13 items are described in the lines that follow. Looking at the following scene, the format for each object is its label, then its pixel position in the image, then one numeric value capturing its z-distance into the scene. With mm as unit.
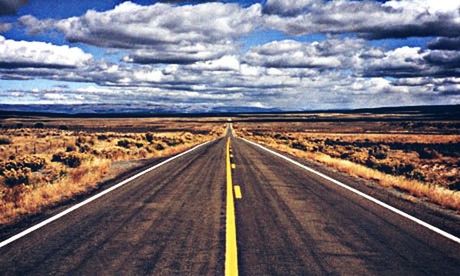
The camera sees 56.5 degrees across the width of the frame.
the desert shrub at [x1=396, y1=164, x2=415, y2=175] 24000
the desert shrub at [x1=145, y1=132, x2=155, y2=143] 42738
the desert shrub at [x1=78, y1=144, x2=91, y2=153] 30869
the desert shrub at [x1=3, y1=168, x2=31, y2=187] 15734
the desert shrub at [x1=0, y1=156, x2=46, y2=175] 20069
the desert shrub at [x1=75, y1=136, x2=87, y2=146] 39712
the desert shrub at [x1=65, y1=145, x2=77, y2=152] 31831
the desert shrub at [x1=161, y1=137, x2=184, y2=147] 40403
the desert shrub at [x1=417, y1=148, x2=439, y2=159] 35506
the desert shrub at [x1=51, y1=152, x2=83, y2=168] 21278
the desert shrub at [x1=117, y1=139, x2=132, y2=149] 35456
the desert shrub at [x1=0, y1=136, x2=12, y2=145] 40019
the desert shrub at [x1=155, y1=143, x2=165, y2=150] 32562
